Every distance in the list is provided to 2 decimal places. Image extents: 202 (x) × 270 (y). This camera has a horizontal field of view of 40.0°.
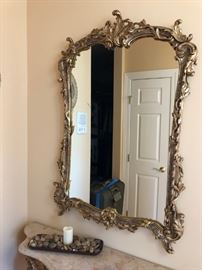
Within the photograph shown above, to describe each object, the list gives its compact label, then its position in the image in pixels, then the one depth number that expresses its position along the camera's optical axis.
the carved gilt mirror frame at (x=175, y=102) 1.34
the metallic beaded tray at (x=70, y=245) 1.53
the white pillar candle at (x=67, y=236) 1.58
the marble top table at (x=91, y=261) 1.44
